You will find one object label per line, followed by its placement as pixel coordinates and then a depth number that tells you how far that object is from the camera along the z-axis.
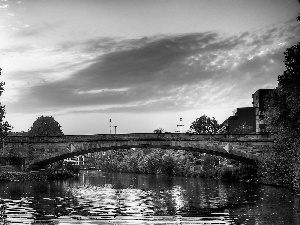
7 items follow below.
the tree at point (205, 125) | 145.25
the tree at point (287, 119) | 37.19
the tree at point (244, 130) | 98.14
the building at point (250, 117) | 128.38
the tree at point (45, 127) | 112.12
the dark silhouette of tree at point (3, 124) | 49.58
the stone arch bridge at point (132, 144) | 63.75
